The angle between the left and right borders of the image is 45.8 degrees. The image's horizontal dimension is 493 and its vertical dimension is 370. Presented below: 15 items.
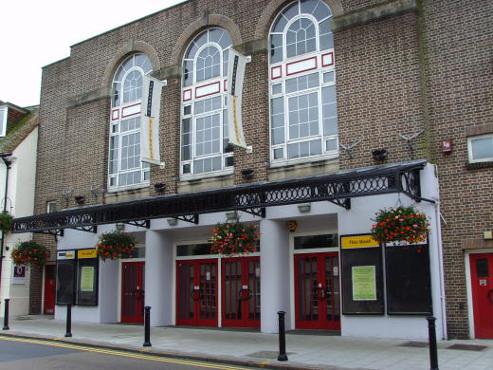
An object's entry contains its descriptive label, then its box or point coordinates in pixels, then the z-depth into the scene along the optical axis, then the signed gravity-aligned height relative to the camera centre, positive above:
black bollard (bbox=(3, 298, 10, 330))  18.02 -1.05
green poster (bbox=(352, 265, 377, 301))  14.53 -0.07
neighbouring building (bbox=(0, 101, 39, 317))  22.47 +3.53
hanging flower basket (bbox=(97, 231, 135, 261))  18.72 +1.17
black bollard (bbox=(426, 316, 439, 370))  9.80 -1.07
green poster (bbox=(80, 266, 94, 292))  20.61 +0.13
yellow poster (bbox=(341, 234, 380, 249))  14.71 +0.97
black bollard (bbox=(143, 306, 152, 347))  14.07 -1.02
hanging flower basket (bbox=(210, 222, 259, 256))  15.60 +1.13
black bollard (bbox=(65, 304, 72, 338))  16.28 -1.08
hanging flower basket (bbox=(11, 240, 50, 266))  21.70 +1.09
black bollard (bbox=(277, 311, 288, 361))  11.44 -1.19
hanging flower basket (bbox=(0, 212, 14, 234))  21.88 +2.24
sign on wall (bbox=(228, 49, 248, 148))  16.66 +5.22
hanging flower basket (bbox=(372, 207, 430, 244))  12.89 +1.17
